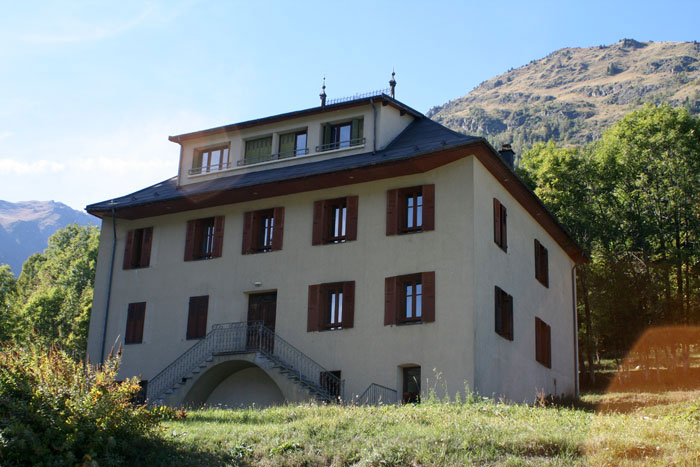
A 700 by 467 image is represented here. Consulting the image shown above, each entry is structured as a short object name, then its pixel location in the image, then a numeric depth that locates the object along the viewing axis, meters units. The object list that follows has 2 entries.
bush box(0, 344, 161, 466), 13.71
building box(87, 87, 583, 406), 24.44
